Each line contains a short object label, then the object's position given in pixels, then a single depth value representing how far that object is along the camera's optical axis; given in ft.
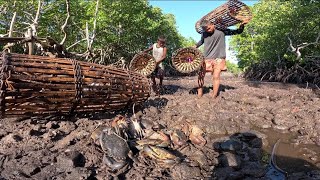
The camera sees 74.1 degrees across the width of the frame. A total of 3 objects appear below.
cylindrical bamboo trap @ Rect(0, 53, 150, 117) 7.43
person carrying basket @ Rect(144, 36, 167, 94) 14.56
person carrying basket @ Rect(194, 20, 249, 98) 13.08
